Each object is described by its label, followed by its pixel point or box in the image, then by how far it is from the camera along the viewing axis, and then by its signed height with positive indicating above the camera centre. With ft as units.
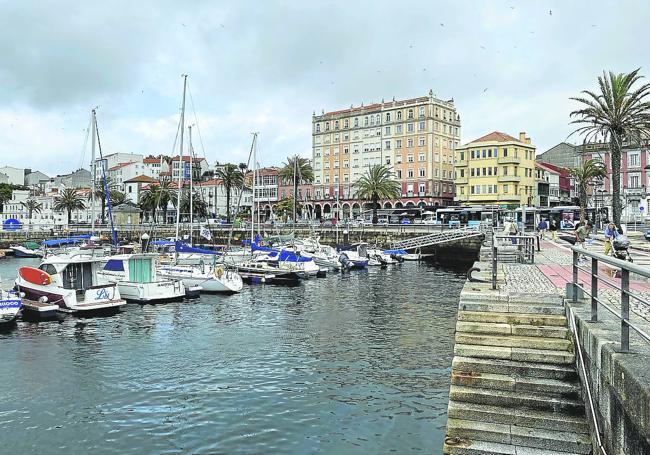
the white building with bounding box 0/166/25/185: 618.68 +58.43
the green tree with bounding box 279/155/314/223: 352.49 +34.05
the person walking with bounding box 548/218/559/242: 134.00 -4.17
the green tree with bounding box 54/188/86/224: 347.36 +15.08
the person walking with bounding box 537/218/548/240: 179.67 -2.91
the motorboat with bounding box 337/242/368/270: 173.47 -11.78
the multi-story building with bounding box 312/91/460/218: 358.23 +48.94
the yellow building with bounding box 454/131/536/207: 314.96 +27.54
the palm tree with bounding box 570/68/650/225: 123.95 +23.70
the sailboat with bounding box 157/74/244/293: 116.37 -11.53
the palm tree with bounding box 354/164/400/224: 297.94 +18.47
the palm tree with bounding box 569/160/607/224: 228.00 +19.24
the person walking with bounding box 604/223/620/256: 75.19 -2.54
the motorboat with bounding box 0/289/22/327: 79.36 -12.00
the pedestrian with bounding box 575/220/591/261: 103.60 -3.49
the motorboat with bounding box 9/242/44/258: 233.92 -10.87
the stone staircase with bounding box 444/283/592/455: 26.68 -8.80
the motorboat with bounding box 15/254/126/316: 90.53 -10.61
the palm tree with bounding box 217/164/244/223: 315.17 +26.77
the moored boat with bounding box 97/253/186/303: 103.35 -11.04
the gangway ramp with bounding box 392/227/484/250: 195.31 -6.81
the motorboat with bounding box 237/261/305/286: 138.00 -13.55
